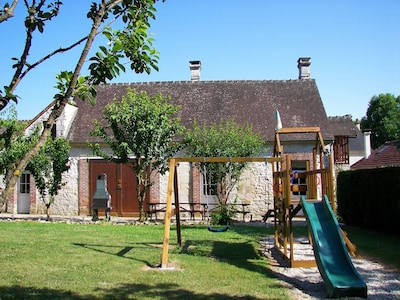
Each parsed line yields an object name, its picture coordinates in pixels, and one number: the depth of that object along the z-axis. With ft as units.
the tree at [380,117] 158.61
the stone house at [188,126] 57.26
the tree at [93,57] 8.82
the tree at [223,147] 49.16
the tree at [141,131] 45.01
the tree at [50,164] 48.16
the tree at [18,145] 45.19
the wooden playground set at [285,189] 24.93
